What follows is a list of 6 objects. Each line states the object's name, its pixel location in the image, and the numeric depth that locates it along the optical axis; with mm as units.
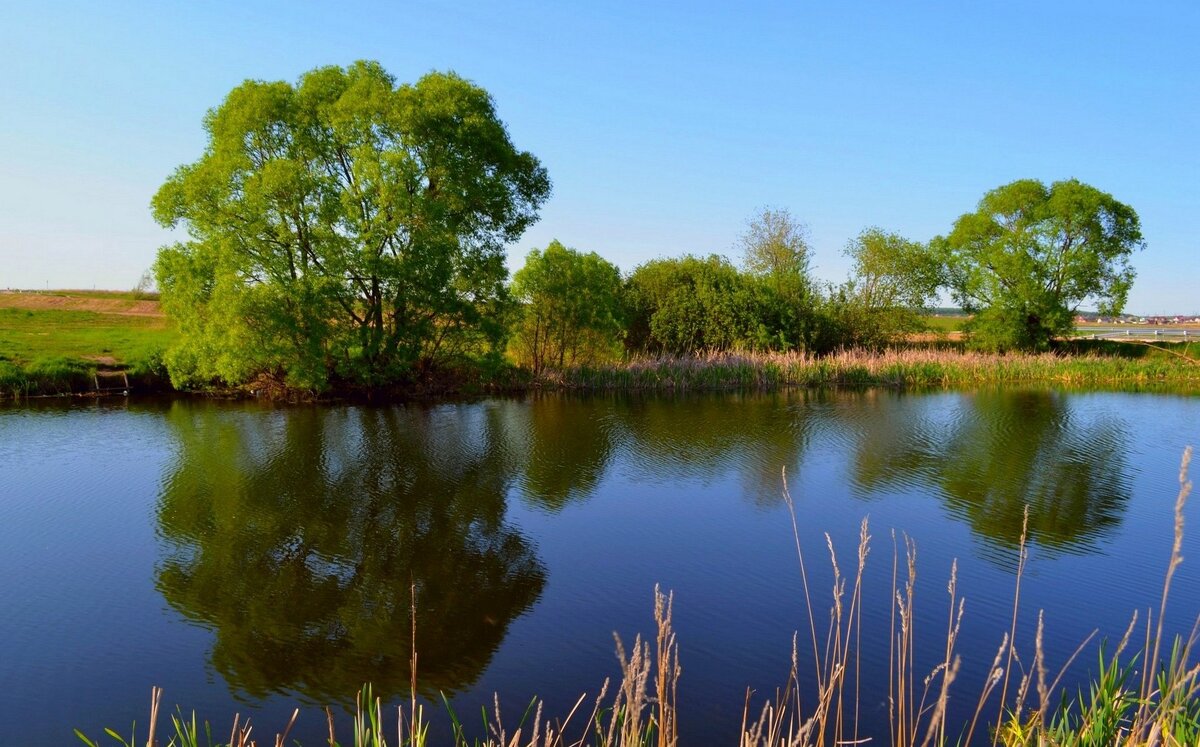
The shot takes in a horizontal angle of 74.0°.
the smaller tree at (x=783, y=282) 36562
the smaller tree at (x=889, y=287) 41594
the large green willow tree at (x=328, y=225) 22766
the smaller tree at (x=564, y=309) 29266
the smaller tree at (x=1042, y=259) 41562
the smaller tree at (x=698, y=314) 35188
